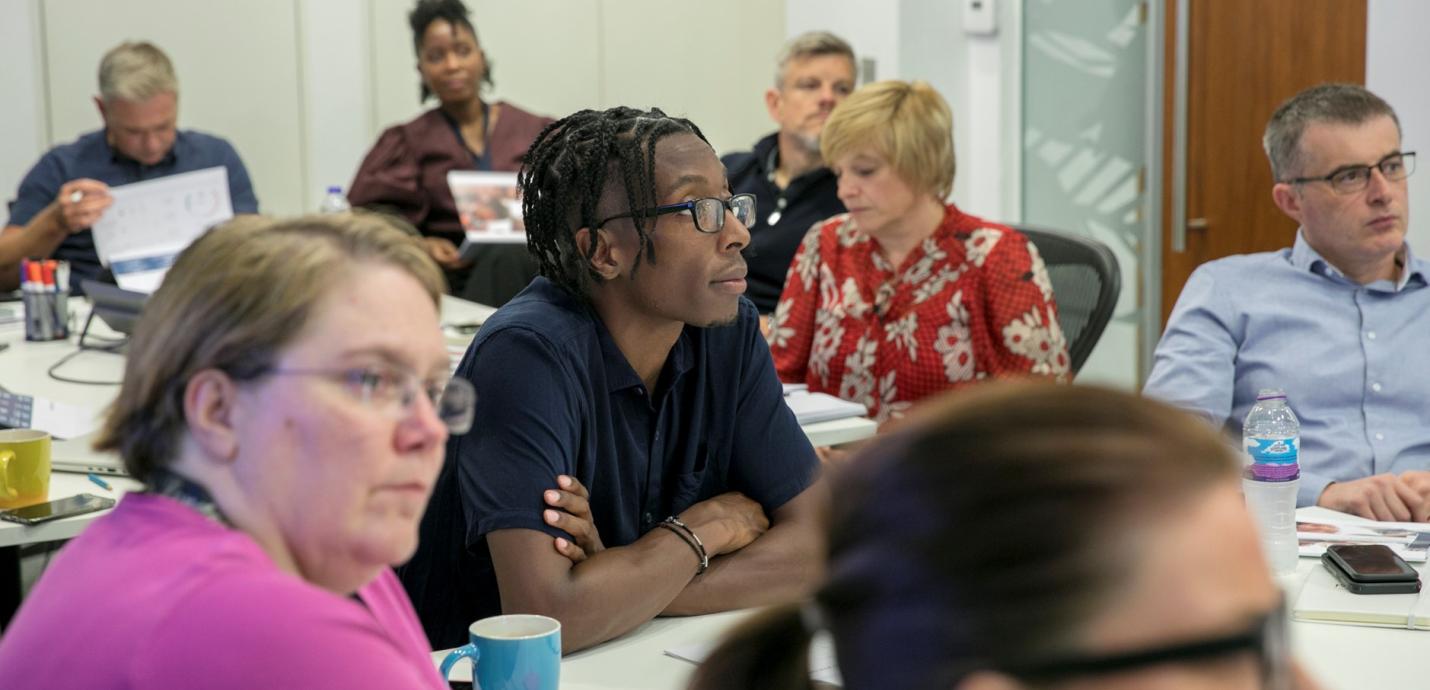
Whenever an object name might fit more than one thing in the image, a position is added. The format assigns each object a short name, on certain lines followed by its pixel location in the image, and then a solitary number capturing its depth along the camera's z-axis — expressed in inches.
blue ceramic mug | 52.6
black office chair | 124.5
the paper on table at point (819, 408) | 103.1
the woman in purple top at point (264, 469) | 37.8
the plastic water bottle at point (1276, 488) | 71.4
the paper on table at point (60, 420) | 96.5
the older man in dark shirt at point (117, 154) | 171.5
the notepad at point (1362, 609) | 63.9
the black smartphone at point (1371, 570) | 66.8
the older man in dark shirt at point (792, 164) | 153.4
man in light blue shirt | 101.8
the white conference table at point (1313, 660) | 58.2
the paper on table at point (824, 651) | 26.4
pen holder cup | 137.7
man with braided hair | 66.7
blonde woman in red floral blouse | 117.5
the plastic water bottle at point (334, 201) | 174.8
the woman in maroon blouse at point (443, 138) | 199.9
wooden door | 170.6
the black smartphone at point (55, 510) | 78.5
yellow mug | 80.1
